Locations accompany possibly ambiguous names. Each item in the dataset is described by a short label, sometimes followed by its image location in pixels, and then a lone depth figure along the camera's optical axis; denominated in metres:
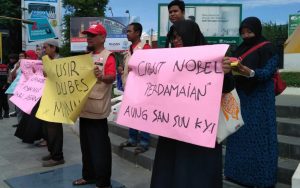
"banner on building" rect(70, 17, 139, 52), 24.00
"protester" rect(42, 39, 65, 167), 5.46
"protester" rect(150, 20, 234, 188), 2.86
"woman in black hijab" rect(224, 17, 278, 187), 3.79
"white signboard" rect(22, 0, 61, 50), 22.45
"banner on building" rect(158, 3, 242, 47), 11.30
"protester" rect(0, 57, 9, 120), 10.42
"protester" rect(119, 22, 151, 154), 5.18
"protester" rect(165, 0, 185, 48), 4.65
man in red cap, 4.18
